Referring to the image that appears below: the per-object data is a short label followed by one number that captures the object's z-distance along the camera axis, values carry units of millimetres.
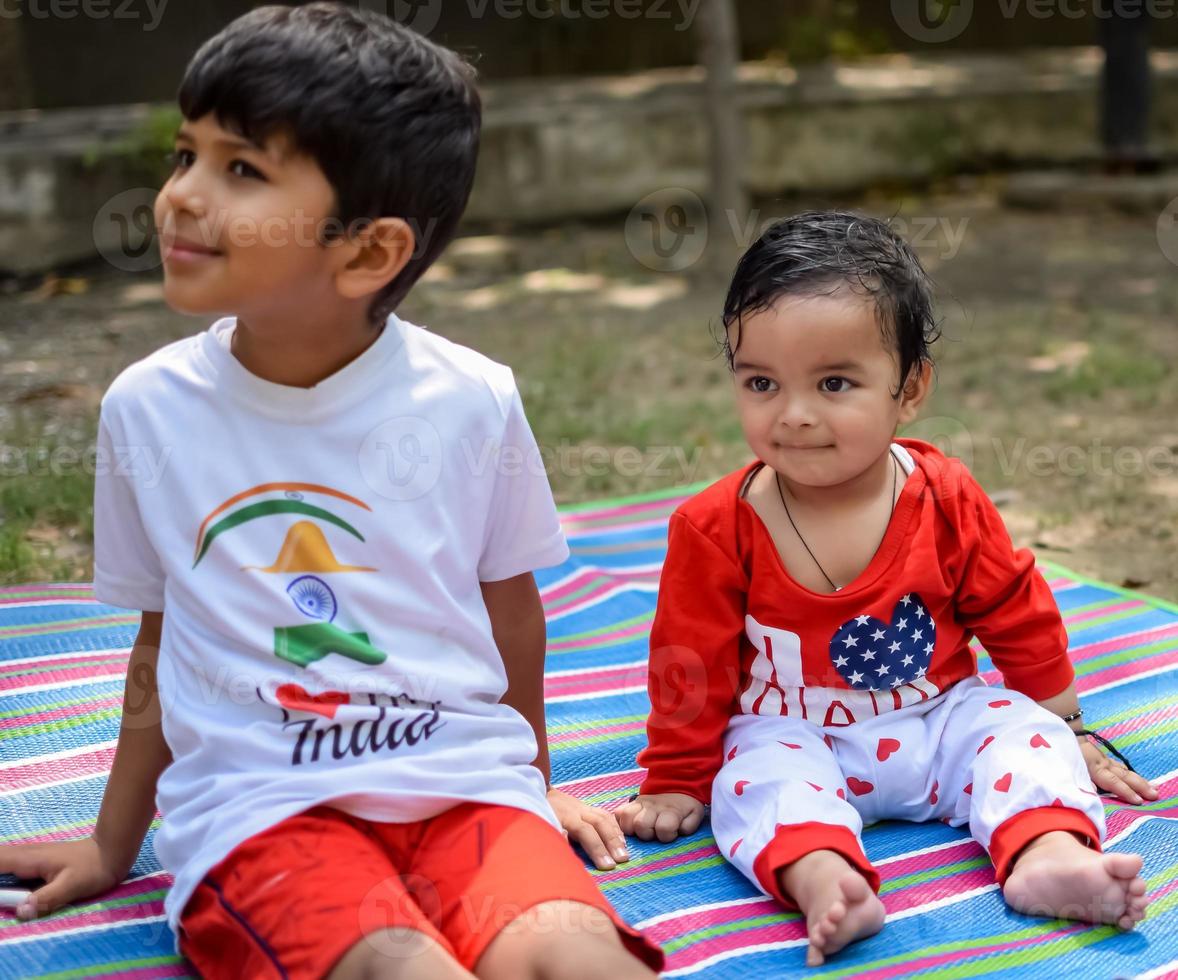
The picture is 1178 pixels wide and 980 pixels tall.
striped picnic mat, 1755
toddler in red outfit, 1957
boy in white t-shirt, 1550
